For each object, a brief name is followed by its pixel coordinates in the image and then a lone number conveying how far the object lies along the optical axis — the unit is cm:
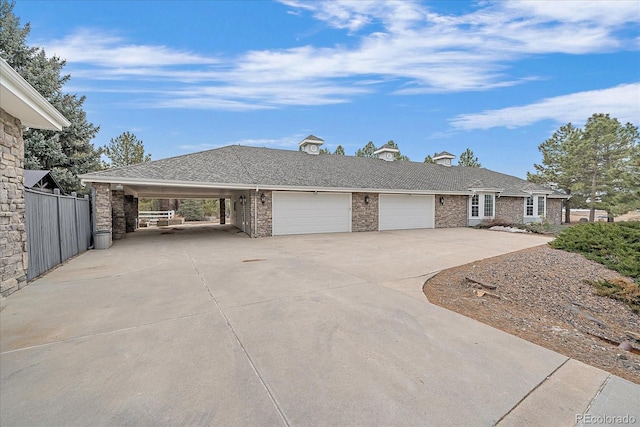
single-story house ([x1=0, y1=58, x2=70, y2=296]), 443
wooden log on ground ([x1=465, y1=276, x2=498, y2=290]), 519
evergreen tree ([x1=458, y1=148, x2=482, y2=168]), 3056
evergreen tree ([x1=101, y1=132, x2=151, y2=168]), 2483
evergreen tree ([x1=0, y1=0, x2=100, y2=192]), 1252
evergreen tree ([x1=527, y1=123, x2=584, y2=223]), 2148
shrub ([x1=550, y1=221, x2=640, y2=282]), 655
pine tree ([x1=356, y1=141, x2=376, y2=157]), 3450
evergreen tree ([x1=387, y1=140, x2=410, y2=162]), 3384
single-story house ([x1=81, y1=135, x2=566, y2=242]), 1170
